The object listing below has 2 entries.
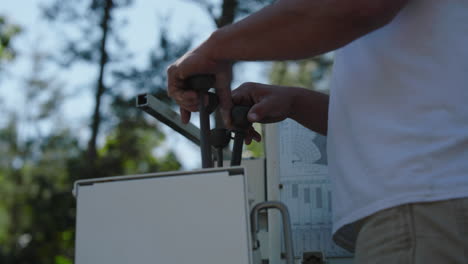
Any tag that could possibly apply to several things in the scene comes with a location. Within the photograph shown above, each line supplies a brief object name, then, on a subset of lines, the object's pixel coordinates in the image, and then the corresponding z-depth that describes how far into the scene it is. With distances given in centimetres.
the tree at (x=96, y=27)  889
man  99
